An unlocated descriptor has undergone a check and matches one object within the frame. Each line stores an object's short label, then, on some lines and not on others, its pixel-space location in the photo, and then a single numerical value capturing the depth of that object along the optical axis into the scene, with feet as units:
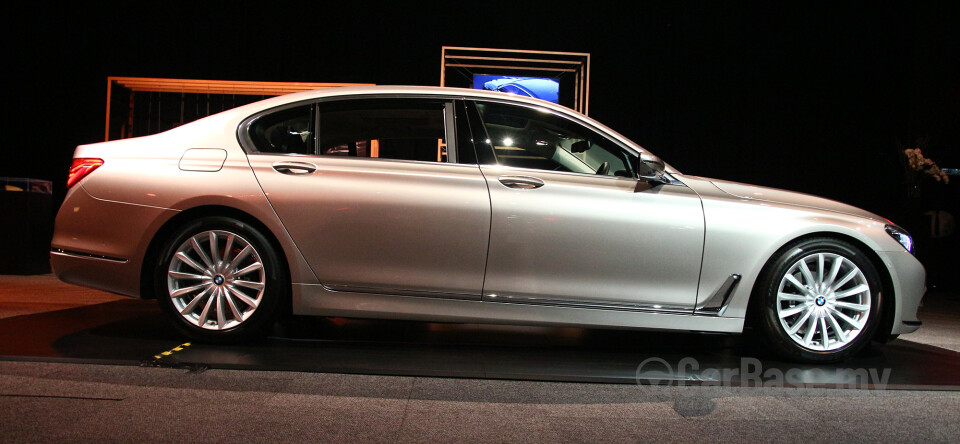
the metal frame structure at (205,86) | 25.72
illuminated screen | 25.38
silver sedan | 9.86
